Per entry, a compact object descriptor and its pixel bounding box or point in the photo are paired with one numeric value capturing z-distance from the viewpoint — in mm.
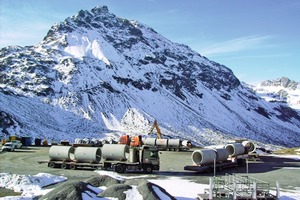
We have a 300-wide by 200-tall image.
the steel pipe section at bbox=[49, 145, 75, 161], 39812
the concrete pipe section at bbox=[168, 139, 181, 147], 68375
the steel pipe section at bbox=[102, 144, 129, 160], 37469
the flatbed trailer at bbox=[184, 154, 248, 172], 37550
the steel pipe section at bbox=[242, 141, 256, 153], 55216
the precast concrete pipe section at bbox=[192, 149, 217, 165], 37438
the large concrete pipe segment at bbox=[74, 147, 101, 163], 38594
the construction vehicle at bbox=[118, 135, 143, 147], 65375
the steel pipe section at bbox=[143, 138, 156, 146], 70119
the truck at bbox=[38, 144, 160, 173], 36934
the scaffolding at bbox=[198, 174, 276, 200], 23250
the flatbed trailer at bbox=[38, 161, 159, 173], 36875
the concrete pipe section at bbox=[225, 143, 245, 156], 45378
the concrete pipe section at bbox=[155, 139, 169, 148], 69375
